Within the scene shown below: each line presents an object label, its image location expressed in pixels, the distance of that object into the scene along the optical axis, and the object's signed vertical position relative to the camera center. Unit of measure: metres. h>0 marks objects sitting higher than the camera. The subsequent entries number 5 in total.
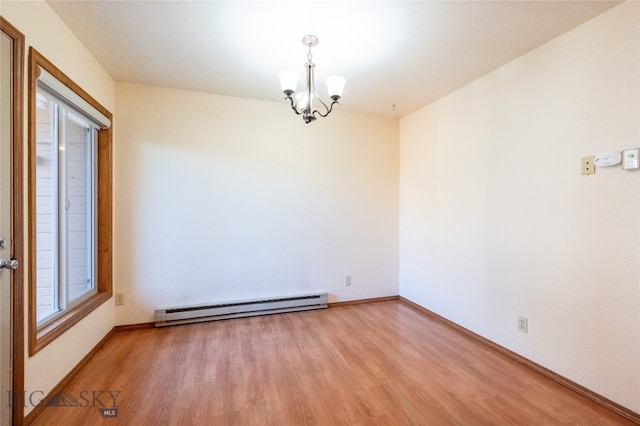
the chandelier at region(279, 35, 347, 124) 1.82 +0.88
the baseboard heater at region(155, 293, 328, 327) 2.86 -1.10
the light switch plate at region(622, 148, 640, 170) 1.60 +0.31
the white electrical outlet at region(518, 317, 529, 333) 2.20 -0.93
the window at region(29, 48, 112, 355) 1.66 +0.08
